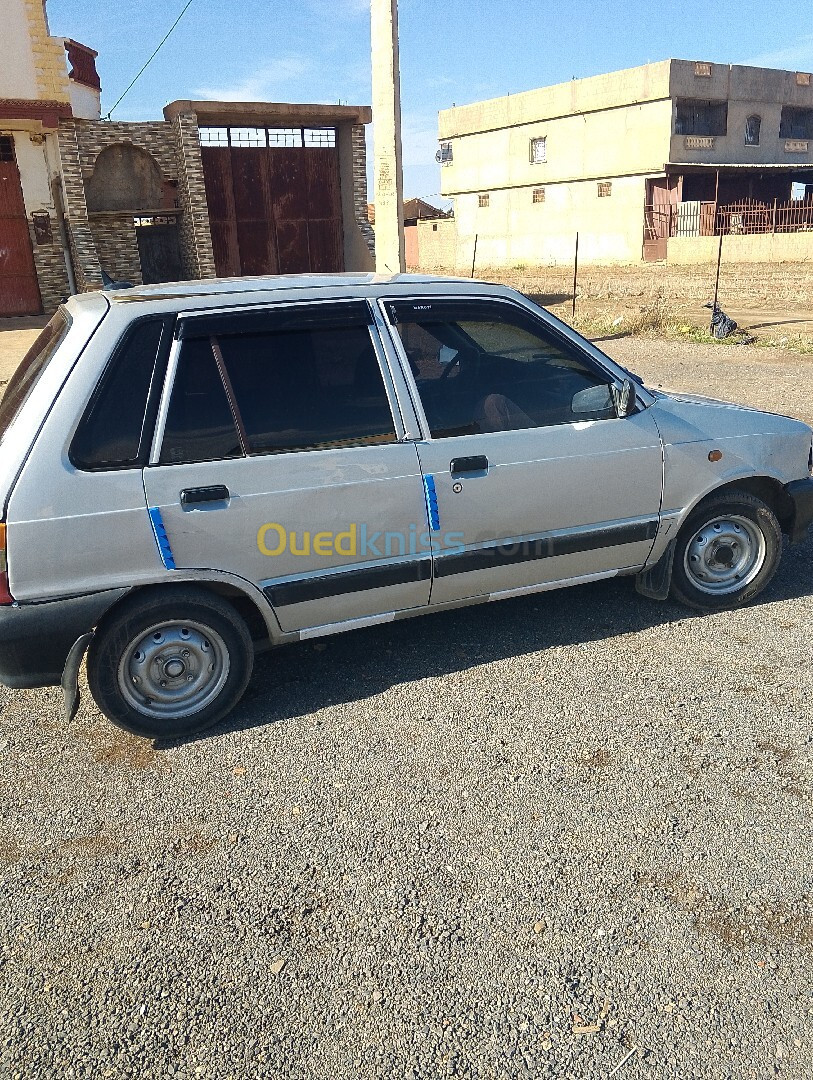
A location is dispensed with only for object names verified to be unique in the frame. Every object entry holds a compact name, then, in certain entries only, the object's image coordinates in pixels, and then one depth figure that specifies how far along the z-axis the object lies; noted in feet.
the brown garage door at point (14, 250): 60.18
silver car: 11.10
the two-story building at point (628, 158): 122.42
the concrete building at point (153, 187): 58.29
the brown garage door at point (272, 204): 61.16
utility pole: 36.58
